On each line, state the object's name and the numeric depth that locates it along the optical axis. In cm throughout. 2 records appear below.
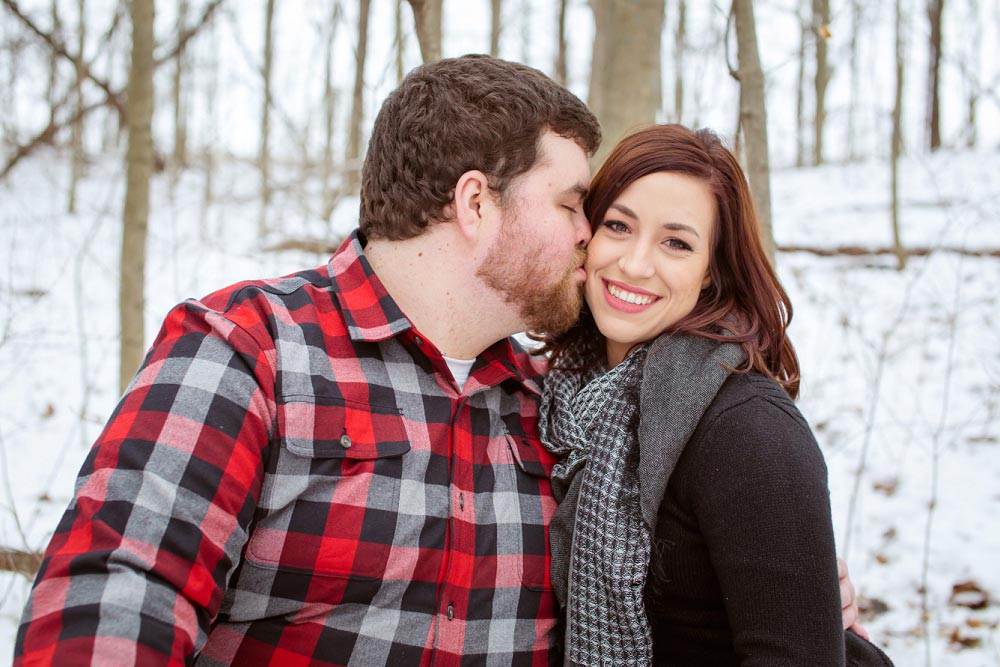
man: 121
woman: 139
